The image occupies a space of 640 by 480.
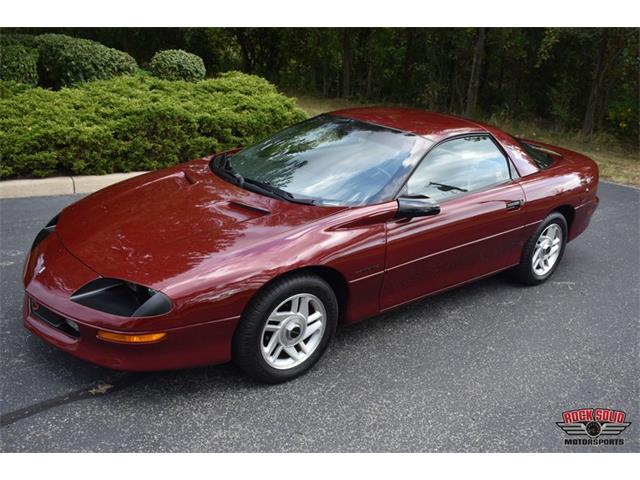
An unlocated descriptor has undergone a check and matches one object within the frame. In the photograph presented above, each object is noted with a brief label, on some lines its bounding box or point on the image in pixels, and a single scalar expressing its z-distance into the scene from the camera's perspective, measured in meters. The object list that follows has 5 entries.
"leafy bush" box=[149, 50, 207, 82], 10.93
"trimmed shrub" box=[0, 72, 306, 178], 6.66
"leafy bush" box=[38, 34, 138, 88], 10.04
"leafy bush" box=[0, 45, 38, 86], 9.25
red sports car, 3.10
